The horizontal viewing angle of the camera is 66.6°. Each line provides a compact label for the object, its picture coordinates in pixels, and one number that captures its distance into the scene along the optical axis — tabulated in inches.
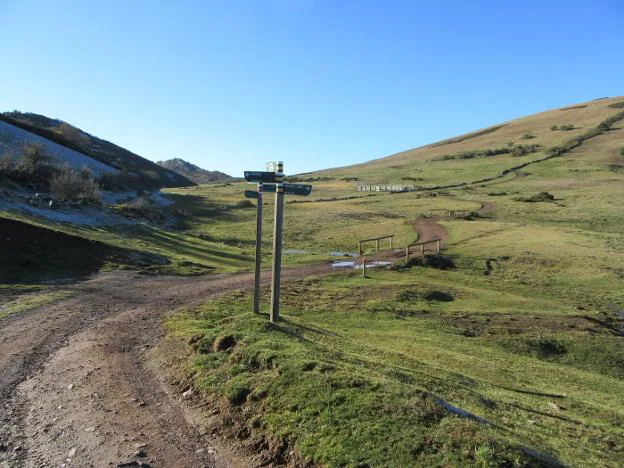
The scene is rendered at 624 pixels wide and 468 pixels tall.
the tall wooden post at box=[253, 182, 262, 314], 625.6
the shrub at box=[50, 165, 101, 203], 1768.2
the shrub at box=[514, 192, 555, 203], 2640.3
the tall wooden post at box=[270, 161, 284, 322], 577.9
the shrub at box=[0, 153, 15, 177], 1662.2
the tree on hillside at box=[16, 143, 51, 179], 1876.2
